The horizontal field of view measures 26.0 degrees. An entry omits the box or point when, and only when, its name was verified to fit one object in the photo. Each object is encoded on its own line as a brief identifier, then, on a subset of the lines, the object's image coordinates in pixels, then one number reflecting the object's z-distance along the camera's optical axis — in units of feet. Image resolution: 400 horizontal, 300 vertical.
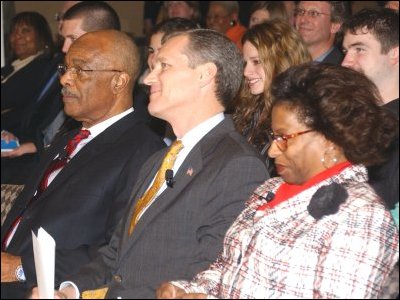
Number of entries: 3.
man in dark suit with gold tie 10.47
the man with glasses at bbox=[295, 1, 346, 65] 18.58
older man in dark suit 12.26
